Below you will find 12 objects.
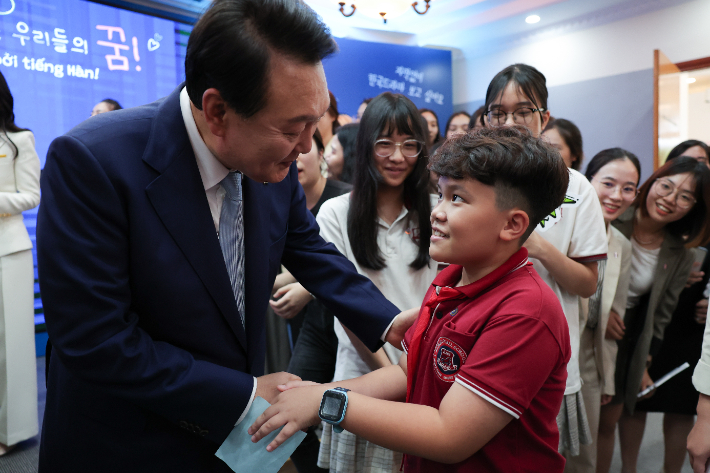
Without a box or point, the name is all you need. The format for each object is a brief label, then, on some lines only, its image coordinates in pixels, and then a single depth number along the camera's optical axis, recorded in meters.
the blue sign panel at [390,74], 6.35
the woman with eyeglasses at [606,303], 2.17
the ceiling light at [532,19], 6.64
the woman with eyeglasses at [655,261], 2.47
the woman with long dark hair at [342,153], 2.82
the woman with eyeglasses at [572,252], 1.70
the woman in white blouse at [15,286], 2.72
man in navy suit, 0.91
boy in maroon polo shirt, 0.94
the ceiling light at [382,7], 5.24
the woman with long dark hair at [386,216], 1.76
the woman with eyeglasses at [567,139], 2.50
